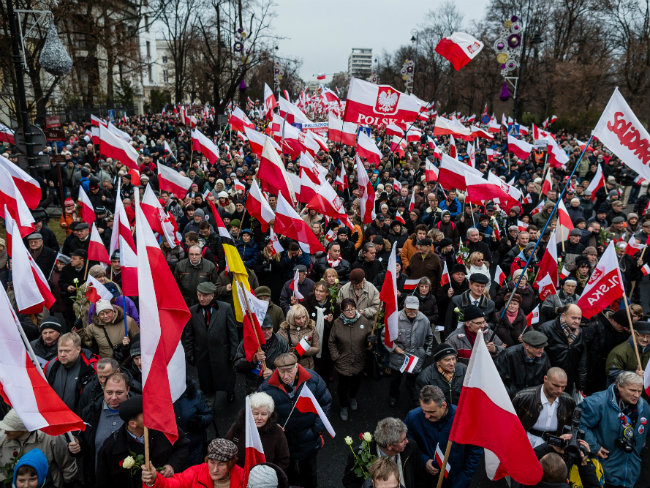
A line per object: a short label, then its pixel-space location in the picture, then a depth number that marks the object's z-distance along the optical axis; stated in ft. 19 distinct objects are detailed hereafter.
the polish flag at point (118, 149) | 32.22
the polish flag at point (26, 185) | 24.06
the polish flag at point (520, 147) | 46.44
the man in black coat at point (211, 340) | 17.26
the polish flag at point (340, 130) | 37.60
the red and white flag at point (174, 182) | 30.66
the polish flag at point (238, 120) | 42.73
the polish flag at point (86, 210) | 25.59
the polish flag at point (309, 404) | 12.43
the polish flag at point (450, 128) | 44.70
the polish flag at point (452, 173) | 29.27
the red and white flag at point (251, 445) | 9.76
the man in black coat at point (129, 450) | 10.89
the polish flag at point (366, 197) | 28.96
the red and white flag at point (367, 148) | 35.86
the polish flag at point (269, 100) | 48.91
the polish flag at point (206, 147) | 37.88
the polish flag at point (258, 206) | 23.26
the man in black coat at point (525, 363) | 14.38
